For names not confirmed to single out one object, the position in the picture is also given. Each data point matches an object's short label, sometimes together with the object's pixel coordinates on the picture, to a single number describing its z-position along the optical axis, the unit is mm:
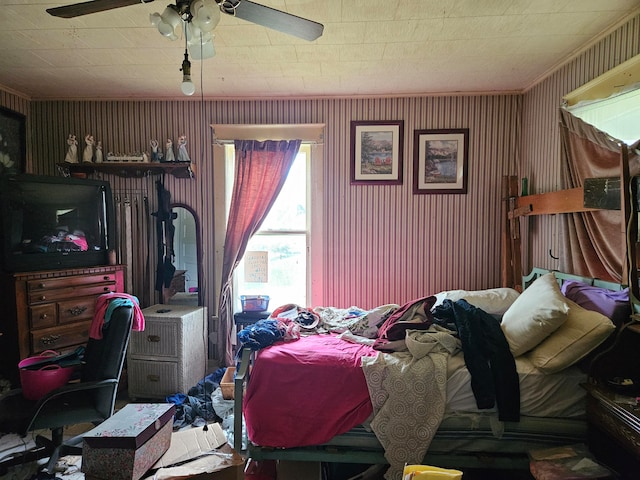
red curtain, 3273
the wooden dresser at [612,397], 1533
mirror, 3398
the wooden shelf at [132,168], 3160
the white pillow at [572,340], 1687
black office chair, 1796
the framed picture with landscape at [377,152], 3271
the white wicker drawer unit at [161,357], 2895
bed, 1779
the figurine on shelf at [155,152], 3273
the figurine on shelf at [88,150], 3264
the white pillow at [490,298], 2469
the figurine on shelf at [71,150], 3264
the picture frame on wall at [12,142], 3082
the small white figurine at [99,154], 3268
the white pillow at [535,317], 1805
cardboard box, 1458
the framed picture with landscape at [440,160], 3240
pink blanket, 1844
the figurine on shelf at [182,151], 3266
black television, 2551
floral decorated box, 1554
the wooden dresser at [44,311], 2463
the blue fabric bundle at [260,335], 2094
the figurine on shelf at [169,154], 3270
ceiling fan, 1408
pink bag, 1949
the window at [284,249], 3416
